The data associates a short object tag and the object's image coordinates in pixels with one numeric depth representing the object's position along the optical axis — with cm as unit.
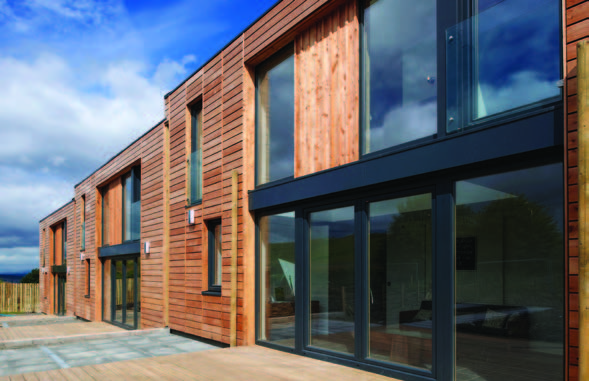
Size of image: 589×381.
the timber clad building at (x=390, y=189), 384
